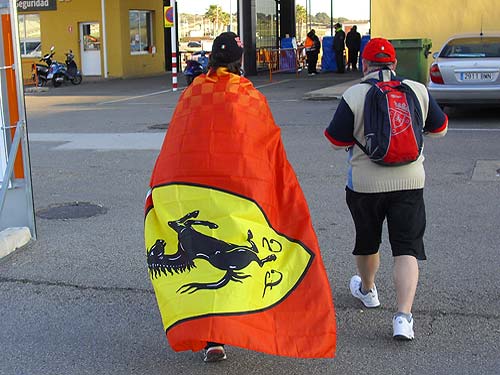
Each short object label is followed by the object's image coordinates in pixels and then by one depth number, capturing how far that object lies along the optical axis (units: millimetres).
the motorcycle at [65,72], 26594
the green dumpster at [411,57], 16531
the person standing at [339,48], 28384
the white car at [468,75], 12711
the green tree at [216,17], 104438
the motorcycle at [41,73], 26797
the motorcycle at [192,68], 22031
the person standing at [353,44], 29469
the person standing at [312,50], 28672
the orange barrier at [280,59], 30391
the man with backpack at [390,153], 4098
